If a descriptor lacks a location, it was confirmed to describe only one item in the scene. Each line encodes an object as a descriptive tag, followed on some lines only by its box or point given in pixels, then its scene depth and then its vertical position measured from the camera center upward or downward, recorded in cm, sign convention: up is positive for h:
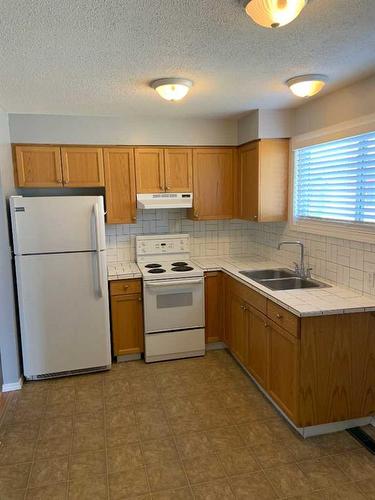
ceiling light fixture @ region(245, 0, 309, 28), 137 +73
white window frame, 248 +2
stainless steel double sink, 303 -74
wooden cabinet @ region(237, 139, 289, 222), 342 +18
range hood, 358 -1
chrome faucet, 314 -65
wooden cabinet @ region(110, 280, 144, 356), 345 -114
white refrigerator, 304 -70
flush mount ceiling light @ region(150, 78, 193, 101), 239 +76
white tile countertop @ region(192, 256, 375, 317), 227 -71
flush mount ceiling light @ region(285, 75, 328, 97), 241 +77
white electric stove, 344 -110
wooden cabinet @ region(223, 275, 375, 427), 230 -113
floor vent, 228 -161
